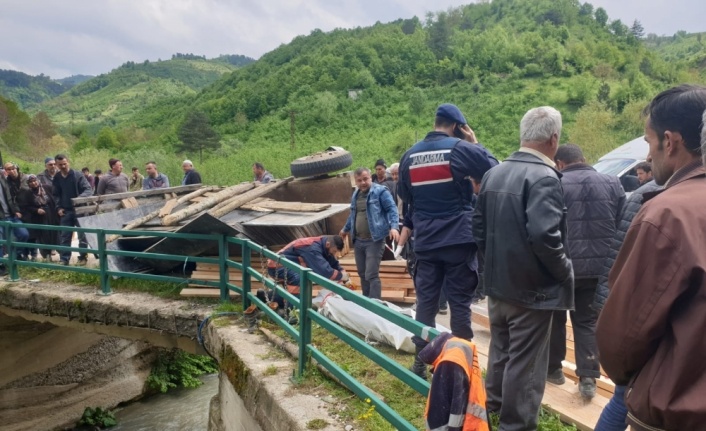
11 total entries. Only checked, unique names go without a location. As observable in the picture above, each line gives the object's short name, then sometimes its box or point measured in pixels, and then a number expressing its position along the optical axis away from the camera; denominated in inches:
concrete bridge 165.6
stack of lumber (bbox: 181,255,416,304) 244.1
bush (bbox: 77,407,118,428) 383.2
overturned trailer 263.9
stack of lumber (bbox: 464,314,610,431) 126.4
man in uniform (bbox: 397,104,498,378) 142.3
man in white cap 432.5
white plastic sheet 178.1
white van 350.9
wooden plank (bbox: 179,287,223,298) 260.4
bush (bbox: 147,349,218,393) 439.5
